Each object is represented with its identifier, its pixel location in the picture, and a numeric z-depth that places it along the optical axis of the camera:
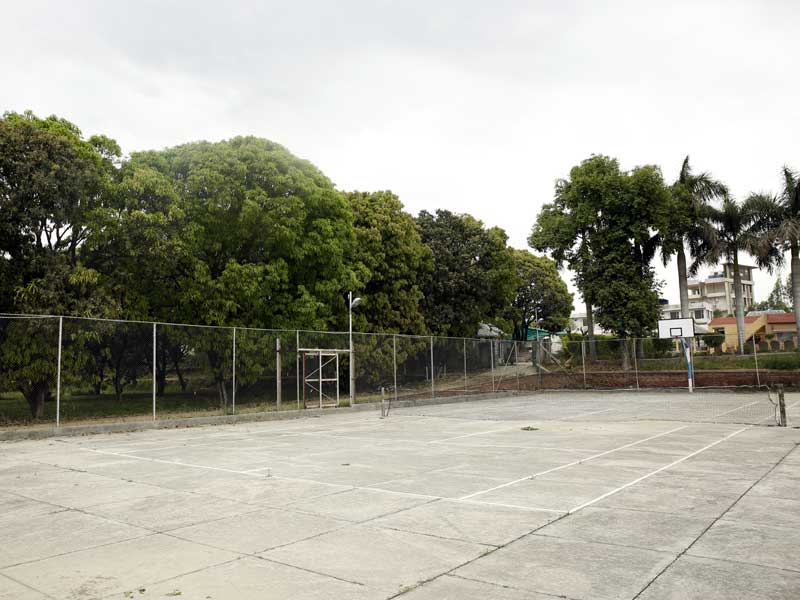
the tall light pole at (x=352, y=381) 26.83
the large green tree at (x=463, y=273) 43.34
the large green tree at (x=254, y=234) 27.25
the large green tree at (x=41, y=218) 20.89
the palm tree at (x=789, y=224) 42.00
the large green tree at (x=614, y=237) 45.22
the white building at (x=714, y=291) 133.12
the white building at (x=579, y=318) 149.84
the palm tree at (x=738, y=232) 43.66
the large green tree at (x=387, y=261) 36.78
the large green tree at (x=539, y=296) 74.00
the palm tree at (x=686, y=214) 45.53
